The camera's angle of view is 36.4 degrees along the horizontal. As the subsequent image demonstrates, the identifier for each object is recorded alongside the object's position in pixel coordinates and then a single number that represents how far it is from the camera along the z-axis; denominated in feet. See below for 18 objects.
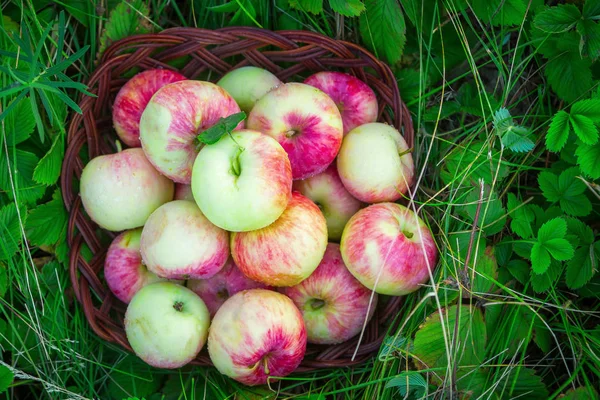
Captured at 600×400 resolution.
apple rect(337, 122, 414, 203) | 2.28
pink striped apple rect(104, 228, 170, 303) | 2.30
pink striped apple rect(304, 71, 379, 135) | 2.38
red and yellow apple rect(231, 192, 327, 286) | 2.16
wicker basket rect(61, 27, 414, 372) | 2.32
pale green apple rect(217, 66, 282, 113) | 2.37
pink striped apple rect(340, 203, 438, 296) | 2.20
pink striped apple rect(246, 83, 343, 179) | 2.23
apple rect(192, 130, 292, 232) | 2.07
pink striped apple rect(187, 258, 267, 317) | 2.34
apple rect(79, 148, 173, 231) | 2.25
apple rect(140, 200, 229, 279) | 2.18
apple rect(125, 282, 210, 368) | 2.17
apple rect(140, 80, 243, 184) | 2.15
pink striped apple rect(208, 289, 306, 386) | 2.12
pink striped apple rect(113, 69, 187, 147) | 2.32
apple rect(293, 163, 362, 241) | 2.39
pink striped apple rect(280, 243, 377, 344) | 2.30
